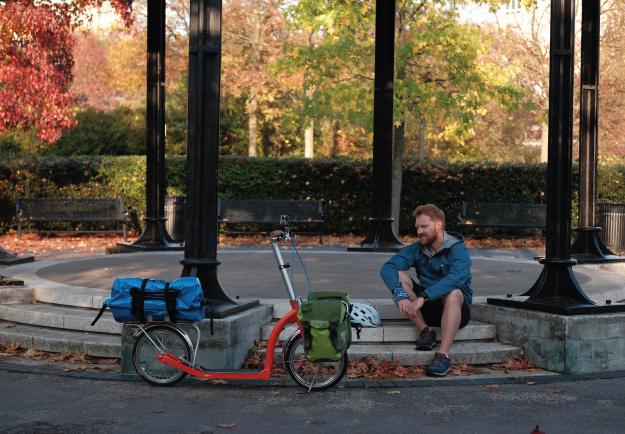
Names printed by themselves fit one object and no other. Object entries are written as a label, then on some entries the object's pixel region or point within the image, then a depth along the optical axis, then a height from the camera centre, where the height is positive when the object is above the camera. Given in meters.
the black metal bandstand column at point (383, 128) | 14.66 +1.11
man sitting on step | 8.07 -0.61
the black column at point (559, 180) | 8.77 +0.24
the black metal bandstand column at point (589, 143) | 13.28 +0.85
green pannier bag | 7.03 -0.84
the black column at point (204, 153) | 8.59 +0.43
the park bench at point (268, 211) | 20.22 -0.11
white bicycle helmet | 8.59 -0.91
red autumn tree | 15.82 +2.40
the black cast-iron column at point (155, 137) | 14.70 +0.96
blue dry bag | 7.49 -0.69
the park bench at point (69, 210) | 20.34 -0.14
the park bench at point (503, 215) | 20.11 -0.14
